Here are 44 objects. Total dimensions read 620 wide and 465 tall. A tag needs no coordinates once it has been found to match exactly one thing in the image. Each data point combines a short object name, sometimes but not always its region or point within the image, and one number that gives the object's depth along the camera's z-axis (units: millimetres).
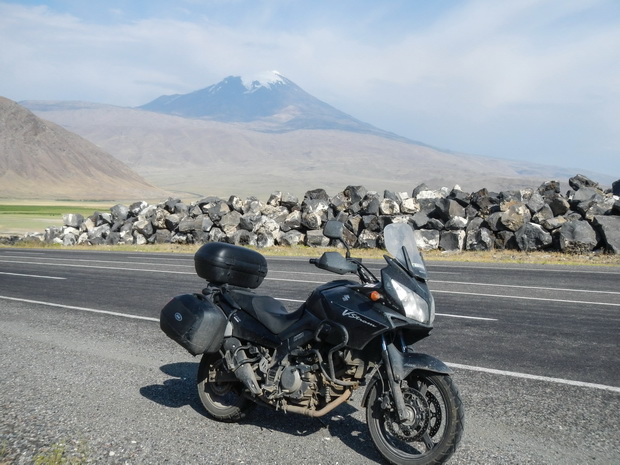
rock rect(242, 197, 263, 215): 24847
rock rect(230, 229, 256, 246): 23359
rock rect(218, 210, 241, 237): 24172
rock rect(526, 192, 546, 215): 19797
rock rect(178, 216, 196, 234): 25219
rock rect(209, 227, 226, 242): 24031
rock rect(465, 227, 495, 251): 19562
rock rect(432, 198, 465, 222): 20656
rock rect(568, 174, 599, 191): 21792
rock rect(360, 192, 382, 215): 21953
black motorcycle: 4227
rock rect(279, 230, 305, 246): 22734
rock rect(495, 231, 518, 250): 19406
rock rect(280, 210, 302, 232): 23312
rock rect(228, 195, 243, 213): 25266
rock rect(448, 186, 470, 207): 21406
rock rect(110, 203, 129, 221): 29108
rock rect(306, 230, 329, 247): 22109
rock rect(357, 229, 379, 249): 21297
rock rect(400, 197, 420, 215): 21750
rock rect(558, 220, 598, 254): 18016
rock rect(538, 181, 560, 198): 21361
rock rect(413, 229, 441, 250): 20359
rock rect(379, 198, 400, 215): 21641
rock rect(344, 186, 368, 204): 23094
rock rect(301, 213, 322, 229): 22781
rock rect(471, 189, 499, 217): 20812
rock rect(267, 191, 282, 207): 24891
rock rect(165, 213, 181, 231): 26219
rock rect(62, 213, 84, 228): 30438
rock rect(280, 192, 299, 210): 24759
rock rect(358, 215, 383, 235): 21469
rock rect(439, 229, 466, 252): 20016
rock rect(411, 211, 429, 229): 20828
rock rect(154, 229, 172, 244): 26328
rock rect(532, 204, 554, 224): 19391
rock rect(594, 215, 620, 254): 17578
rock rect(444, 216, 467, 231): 20234
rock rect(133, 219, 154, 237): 27047
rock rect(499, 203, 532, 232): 19406
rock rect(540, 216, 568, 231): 18938
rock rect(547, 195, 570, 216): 19594
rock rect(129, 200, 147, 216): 28938
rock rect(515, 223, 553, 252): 18641
